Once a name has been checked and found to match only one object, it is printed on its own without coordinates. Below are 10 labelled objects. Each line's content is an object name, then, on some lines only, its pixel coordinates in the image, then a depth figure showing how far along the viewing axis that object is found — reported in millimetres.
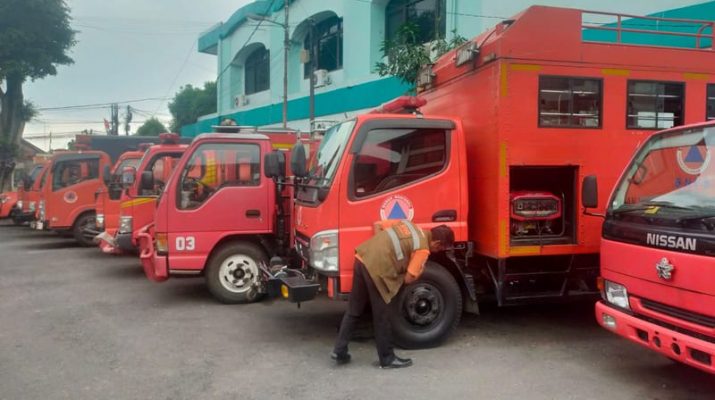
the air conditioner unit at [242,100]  26828
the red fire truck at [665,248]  3596
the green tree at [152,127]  59281
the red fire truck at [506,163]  5180
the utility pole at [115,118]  47656
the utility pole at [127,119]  46666
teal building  12703
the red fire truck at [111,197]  9812
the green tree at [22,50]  24312
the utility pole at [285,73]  18238
